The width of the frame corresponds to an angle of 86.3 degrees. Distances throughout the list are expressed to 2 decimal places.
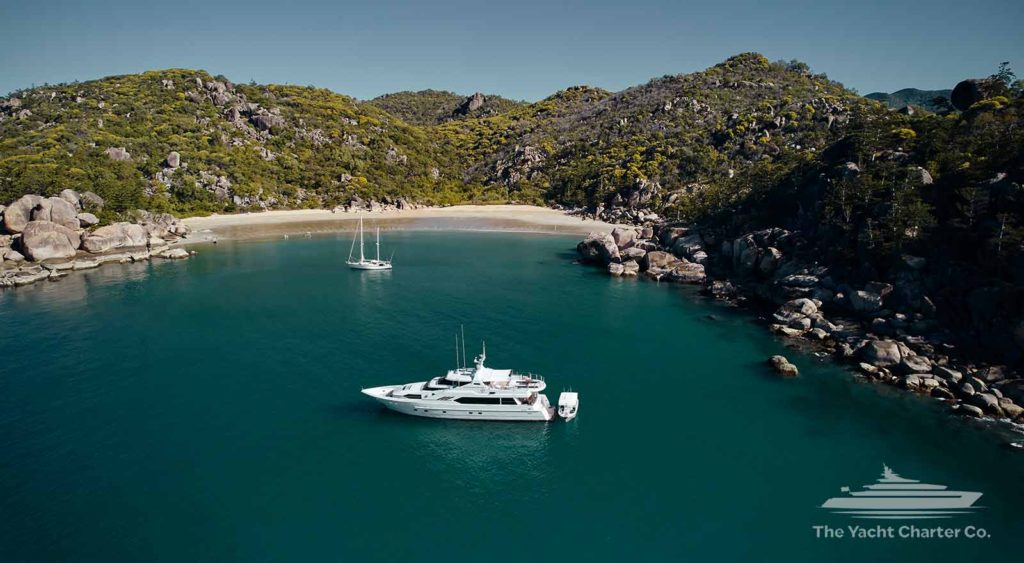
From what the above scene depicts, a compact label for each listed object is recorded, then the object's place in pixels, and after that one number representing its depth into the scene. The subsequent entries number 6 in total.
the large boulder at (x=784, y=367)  56.41
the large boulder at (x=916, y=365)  53.44
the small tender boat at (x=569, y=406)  46.59
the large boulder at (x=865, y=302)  64.81
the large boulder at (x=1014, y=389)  47.62
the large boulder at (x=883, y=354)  56.07
